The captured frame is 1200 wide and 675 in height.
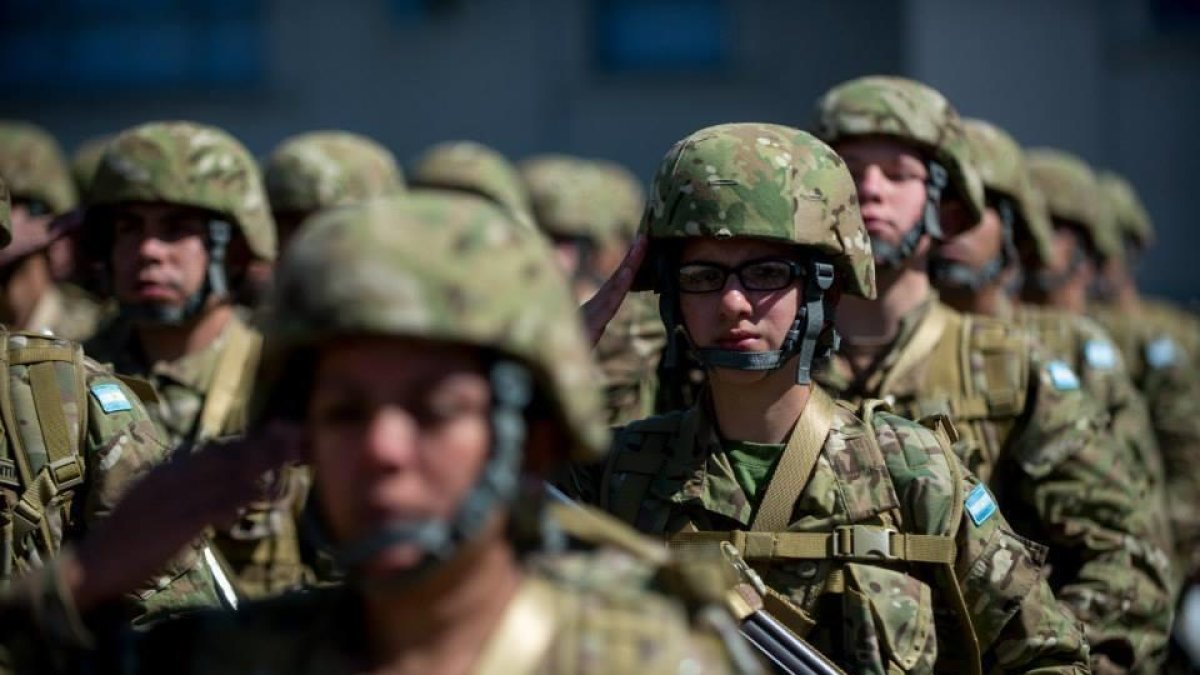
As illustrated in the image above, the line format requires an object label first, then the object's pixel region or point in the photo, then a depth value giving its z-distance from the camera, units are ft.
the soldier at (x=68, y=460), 38.40
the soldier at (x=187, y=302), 53.72
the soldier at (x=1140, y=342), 69.56
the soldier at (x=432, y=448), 24.50
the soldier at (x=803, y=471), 38.40
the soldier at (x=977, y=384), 47.26
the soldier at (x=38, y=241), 50.24
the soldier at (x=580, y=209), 88.99
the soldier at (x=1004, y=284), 56.59
